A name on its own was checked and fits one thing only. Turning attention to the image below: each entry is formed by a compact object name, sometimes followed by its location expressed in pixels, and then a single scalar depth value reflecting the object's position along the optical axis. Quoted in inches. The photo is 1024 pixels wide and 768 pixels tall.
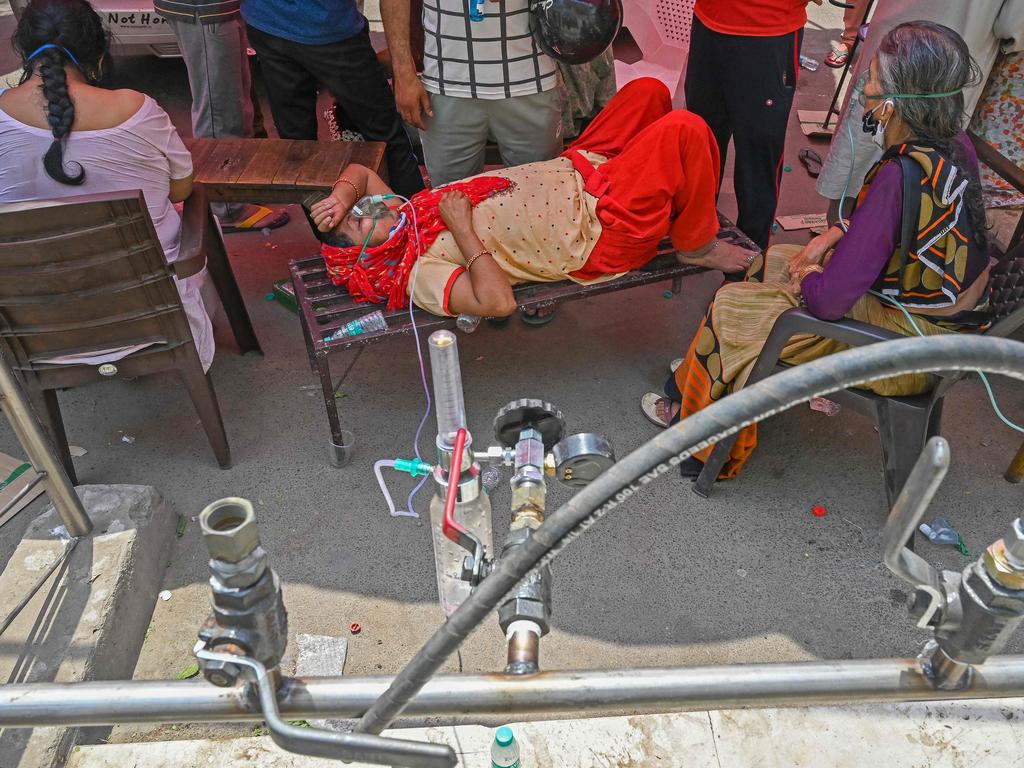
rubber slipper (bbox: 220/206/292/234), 174.6
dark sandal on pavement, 190.6
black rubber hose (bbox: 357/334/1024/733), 30.3
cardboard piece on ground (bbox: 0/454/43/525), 110.0
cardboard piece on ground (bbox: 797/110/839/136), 203.6
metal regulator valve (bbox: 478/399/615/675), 41.8
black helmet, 116.0
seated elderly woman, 88.7
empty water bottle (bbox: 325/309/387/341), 111.9
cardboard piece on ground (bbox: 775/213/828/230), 171.6
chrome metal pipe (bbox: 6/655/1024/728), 36.5
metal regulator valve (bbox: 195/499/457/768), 34.4
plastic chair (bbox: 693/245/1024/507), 94.2
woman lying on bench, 113.9
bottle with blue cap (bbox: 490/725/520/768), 69.4
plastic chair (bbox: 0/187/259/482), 95.6
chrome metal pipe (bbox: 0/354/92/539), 86.7
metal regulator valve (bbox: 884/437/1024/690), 34.8
